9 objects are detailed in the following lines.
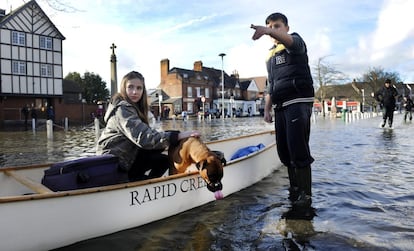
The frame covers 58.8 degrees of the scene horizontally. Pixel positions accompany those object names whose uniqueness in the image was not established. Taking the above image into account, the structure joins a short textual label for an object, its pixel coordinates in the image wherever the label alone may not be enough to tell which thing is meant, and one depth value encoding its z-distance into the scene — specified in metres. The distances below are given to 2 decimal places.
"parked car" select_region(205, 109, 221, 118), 54.92
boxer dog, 3.71
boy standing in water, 4.18
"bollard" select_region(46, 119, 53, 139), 16.91
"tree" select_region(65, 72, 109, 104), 63.10
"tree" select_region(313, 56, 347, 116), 52.12
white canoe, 2.83
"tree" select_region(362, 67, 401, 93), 71.06
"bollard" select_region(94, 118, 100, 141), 15.30
